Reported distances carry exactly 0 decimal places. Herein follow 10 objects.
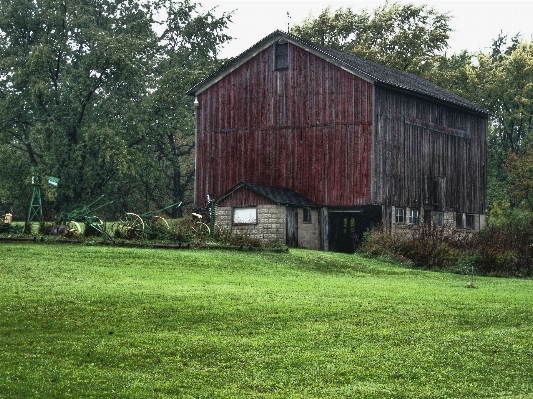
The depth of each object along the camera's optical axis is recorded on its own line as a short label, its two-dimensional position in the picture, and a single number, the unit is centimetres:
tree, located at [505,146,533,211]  6856
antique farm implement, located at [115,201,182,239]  3666
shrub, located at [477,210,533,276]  3669
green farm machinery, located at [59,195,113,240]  3556
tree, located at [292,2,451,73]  7462
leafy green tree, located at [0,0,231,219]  6053
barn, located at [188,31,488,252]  4628
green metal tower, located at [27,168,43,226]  3712
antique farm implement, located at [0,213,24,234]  3462
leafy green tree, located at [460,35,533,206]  7262
